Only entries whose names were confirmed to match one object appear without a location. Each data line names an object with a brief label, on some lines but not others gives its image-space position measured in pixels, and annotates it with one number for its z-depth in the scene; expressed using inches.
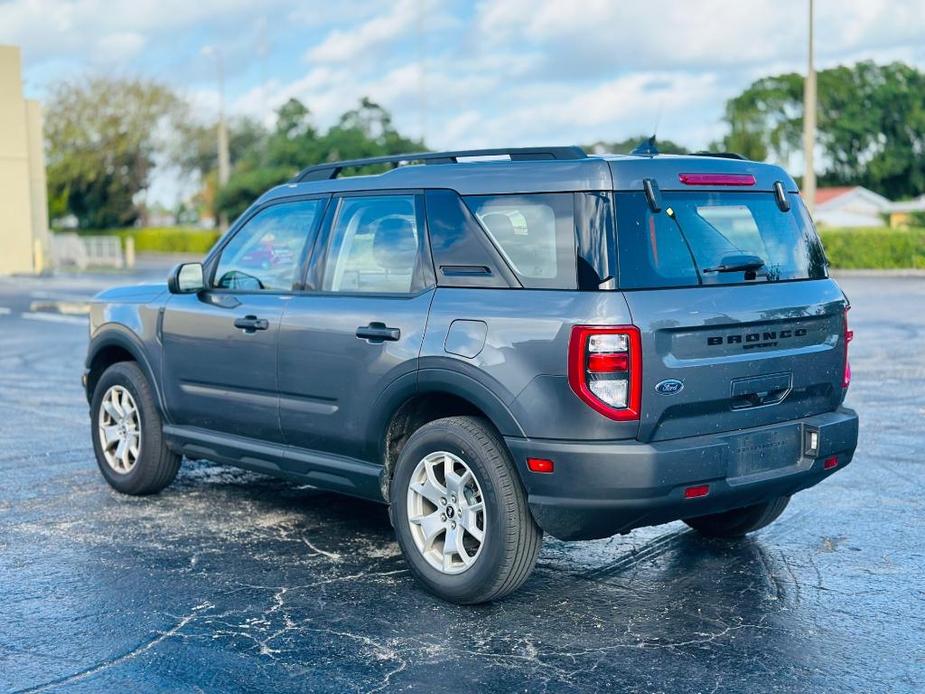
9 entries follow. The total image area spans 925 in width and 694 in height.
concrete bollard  1690.5
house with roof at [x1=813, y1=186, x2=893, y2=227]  2765.7
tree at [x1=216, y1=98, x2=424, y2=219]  2151.8
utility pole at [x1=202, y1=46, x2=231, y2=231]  1920.5
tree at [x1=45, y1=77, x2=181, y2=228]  2329.0
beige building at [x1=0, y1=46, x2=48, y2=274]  1455.5
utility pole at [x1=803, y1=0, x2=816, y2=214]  1328.7
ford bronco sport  185.6
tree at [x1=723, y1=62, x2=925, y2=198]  3090.6
